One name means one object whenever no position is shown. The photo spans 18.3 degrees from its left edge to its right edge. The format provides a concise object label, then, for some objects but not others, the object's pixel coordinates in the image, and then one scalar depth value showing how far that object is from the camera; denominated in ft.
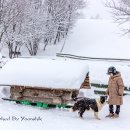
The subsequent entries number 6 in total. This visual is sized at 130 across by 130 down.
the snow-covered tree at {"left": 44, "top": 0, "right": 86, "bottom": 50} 130.82
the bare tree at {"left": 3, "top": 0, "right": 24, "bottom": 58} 107.96
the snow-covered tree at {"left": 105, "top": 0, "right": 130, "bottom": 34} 74.64
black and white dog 37.52
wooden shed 40.06
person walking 39.50
